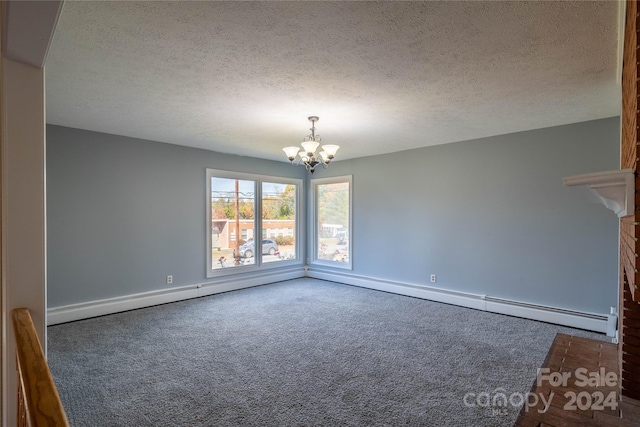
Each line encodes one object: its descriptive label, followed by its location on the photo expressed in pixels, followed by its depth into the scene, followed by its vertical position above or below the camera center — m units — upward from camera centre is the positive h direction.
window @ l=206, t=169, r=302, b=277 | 5.61 -0.19
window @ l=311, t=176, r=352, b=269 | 6.44 -0.26
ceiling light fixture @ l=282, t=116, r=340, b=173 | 3.54 +0.66
